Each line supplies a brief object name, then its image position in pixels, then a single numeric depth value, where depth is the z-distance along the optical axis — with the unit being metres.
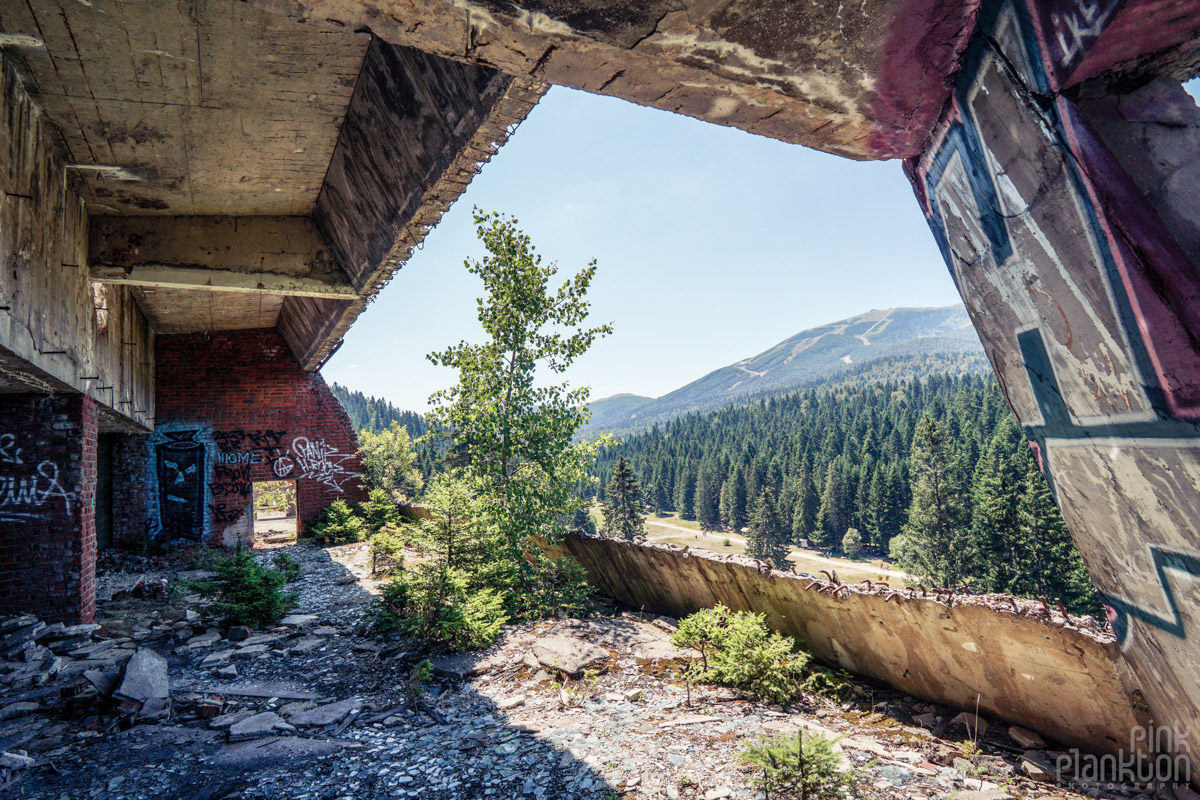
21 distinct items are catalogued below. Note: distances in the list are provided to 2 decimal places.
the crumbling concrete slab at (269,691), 5.02
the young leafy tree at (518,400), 7.74
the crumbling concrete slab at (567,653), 5.16
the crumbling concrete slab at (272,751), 3.77
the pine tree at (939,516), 36.78
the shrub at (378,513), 14.00
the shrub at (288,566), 9.99
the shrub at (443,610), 5.74
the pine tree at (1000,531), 34.50
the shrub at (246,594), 6.95
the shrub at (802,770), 2.78
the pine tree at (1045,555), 31.33
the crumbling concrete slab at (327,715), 4.43
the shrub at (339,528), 13.73
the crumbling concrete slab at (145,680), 4.55
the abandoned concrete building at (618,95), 1.40
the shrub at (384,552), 9.66
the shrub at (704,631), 4.94
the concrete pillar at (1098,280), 1.34
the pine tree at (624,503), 48.41
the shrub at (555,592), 6.73
